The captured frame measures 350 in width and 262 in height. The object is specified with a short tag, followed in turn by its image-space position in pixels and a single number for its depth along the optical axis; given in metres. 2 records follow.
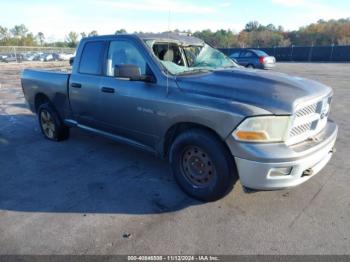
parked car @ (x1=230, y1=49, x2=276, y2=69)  19.33
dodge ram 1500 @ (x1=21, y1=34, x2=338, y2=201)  3.04
